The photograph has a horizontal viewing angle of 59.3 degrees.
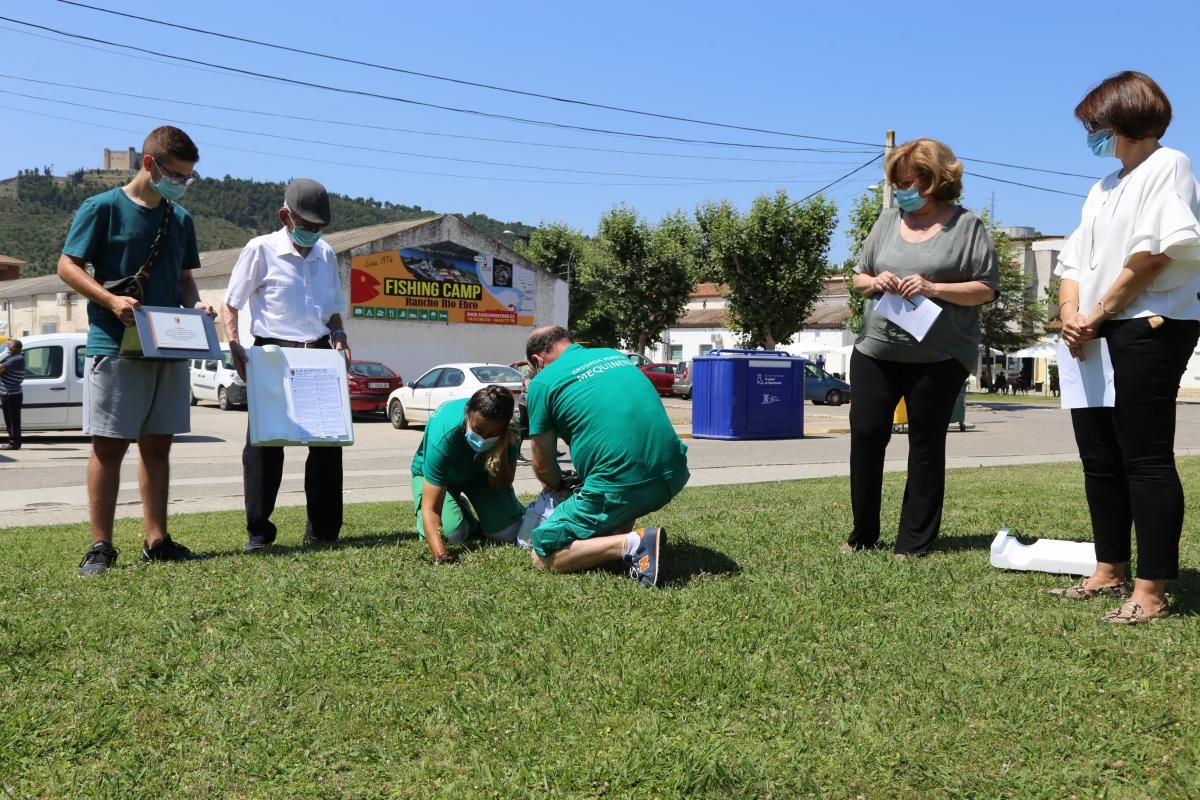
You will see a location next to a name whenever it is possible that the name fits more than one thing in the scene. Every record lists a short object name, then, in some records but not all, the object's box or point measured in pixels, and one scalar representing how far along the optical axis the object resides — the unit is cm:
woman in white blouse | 368
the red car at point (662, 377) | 3925
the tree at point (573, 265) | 5697
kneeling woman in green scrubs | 505
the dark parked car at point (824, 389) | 3662
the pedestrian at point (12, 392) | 1555
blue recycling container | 1942
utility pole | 2599
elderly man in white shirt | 548
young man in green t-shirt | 475
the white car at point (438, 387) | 2098
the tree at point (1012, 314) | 4697
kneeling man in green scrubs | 449
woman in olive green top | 487
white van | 1683
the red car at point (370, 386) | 2439
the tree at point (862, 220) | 3256
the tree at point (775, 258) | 3878
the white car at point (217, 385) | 2698
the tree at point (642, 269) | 4522
